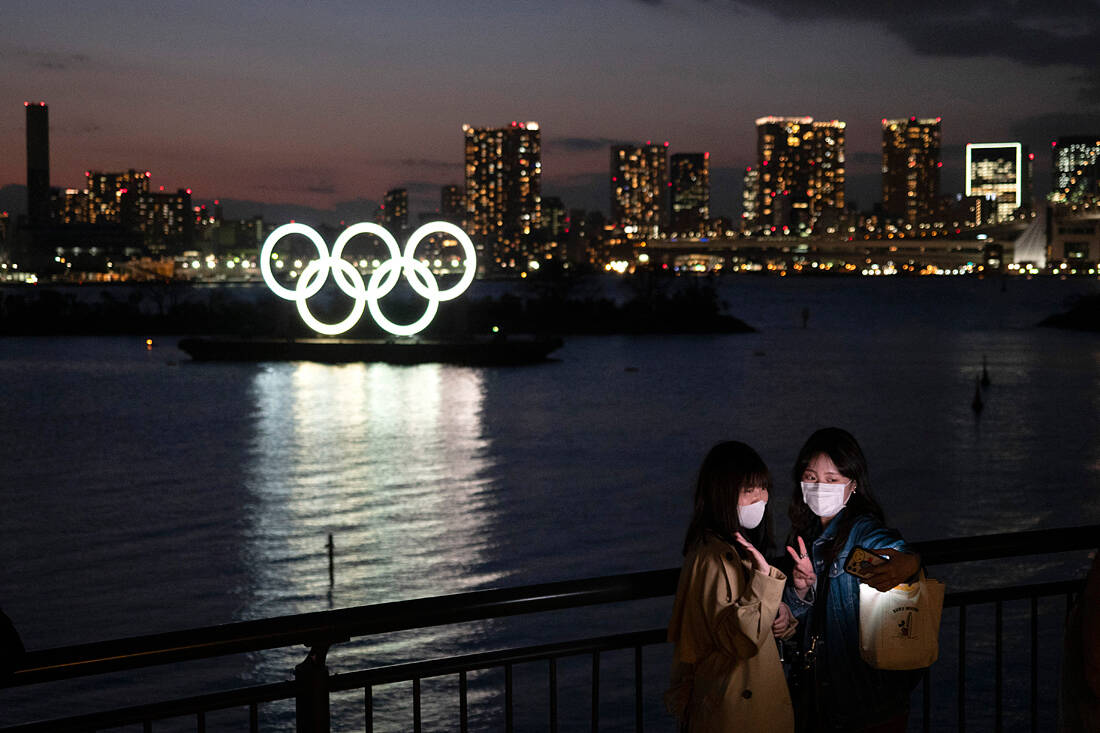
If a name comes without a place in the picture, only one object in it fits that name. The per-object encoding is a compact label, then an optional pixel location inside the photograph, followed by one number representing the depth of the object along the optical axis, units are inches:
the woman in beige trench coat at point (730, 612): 139.0
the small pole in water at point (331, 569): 797.9
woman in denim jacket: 149.4
